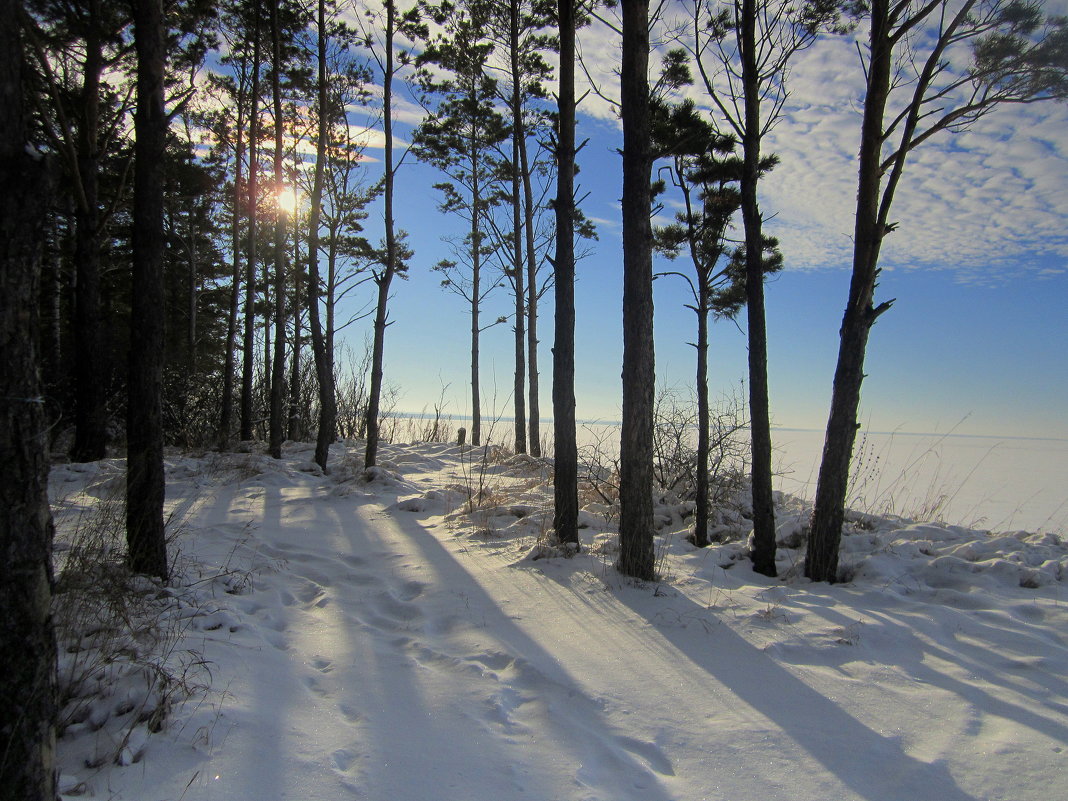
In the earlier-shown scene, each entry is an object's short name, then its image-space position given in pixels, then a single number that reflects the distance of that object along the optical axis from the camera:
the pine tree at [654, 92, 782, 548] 6.61
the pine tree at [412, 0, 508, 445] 12.29
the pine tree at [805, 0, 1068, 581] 4.64
